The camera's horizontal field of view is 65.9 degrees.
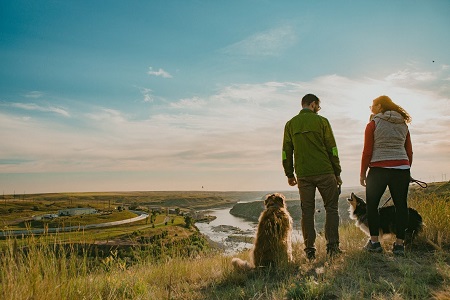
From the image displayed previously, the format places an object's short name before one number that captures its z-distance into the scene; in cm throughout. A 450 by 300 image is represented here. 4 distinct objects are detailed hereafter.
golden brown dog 503
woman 519
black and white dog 555
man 550
